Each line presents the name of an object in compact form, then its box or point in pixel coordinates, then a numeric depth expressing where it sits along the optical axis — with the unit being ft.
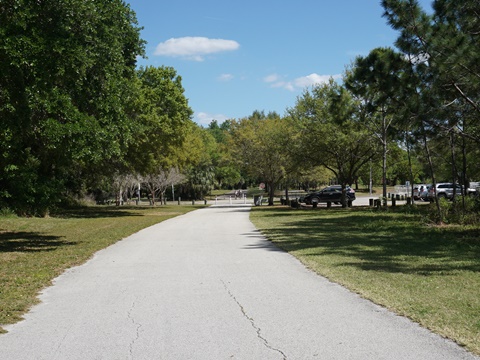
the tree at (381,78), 55.11
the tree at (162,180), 187.32
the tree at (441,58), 46.47
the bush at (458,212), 67.77
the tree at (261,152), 151.84
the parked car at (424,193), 154.22
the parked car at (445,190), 151.63
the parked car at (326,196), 146.30
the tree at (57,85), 42.80
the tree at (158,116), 108.99
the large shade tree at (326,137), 112.78
